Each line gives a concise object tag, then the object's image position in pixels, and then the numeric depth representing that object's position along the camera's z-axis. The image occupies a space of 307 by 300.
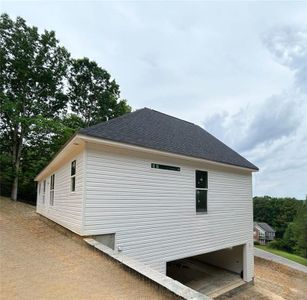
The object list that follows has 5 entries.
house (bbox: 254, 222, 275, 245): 58.41
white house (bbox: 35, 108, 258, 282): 7.02
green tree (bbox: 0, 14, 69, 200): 20.81
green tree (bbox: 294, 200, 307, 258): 29.36
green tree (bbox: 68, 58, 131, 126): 27.80
